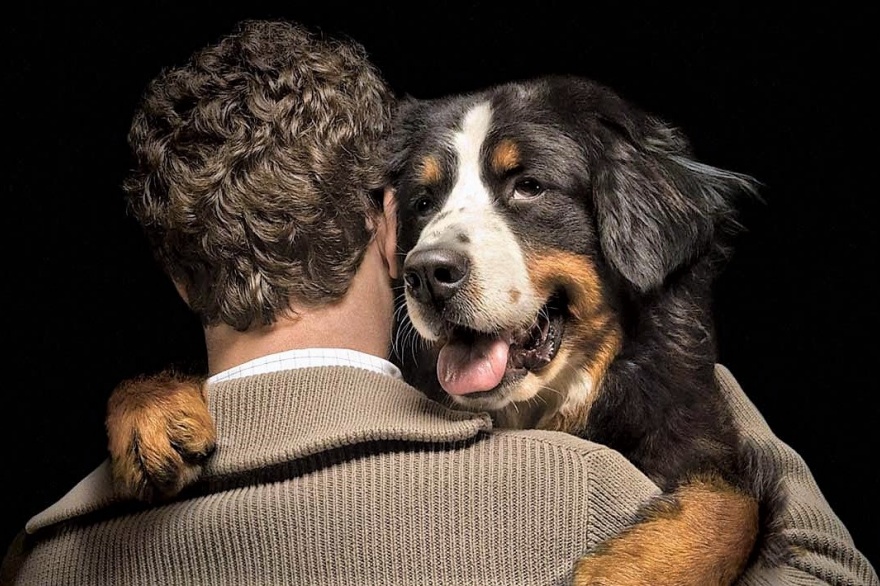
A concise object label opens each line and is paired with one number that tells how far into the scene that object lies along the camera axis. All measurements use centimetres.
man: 210
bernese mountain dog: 223
